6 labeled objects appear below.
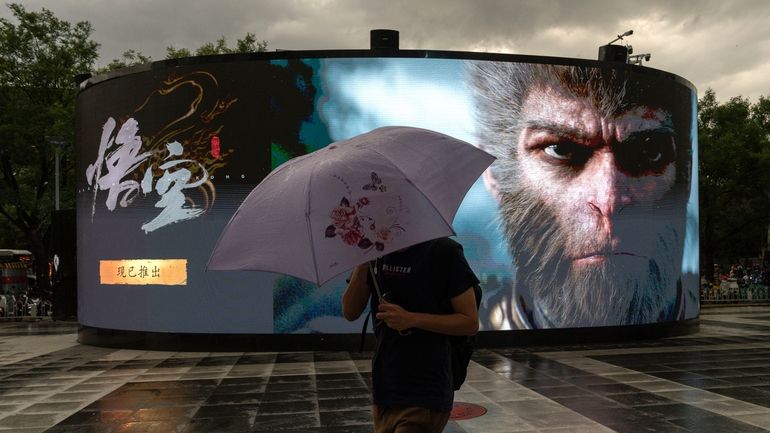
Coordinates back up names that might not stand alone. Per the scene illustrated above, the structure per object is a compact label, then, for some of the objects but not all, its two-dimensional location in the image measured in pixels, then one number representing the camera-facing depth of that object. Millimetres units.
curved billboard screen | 13945
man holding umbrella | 3148
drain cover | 7777
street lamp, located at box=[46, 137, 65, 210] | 23122
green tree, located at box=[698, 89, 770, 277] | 37594
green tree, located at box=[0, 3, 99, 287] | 29000
